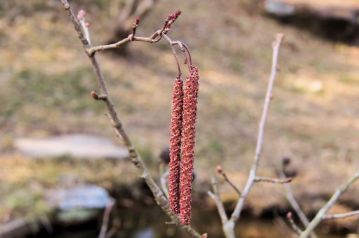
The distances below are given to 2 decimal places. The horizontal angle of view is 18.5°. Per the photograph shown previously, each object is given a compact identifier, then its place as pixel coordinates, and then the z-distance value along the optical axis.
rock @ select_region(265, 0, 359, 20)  5.08
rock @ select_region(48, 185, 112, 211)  2.10
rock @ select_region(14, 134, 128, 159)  2.47
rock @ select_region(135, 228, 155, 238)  2.15
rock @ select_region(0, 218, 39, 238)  1.88
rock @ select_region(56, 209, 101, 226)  2.04
